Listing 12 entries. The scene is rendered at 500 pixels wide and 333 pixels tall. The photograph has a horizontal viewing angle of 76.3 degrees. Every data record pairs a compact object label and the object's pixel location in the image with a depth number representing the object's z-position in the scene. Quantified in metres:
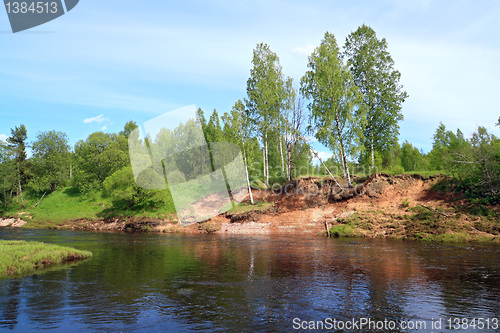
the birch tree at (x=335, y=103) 49.56
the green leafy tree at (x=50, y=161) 83.75
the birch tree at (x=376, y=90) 52.38
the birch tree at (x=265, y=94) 59.44
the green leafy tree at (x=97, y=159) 82.86
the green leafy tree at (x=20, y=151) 82.39
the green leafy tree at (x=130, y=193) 64.19
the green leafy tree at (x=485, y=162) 36.97
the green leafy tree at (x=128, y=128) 108.84
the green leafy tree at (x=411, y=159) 93.43
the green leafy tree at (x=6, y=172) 76.06
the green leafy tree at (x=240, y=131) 58.50
